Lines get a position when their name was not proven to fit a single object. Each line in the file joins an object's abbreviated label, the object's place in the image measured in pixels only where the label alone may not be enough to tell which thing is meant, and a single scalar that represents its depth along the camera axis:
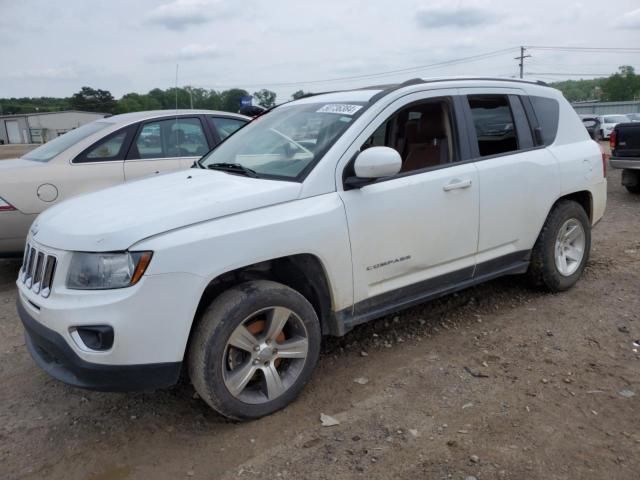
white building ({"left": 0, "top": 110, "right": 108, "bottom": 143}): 68.50
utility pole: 64.19
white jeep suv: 2.67
